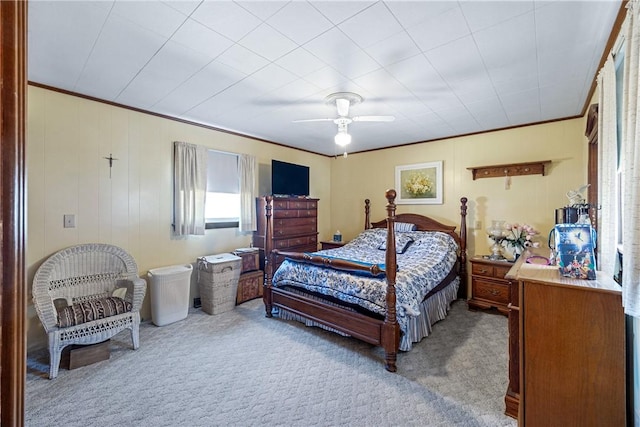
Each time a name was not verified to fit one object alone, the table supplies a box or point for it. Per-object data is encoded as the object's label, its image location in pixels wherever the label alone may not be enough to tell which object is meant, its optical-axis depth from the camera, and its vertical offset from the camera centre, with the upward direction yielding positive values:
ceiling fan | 2.86 +1.11
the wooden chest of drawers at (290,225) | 4.42 -0.18
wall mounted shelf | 3.74 +0.62
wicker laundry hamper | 3.66 -0.90
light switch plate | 2.89 -0.07
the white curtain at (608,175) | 1.67 +0.24
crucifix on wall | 3.18 +0.61
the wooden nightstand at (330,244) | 5.33 -0.59
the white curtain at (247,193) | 4.42 +0.34
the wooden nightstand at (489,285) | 3.61 -0.94
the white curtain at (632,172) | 1.19 +0.18
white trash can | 3.29 -0.96
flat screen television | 4.65 +0.60
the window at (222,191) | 4.16 +0.35
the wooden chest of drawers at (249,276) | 4.07 -0.93
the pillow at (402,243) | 4.16 -0.44
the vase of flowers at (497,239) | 3.84 -0.35
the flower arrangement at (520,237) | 3.62 -0.31
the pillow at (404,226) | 4.64 -0.21
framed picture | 4.62 +0.52
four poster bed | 2.51 -0.78
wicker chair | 2.37 -0.79
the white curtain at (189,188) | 3.68 +0.35
